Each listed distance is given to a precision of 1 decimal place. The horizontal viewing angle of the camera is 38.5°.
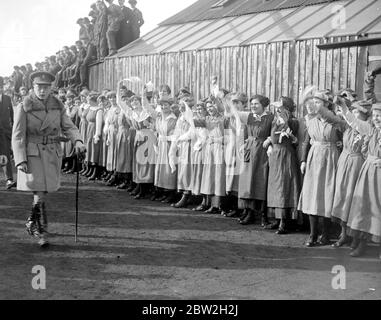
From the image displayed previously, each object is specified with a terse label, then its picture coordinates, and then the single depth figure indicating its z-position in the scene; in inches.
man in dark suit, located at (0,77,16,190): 429.4
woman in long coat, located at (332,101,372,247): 263.4
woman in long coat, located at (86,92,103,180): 504.1
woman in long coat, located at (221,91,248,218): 343.6
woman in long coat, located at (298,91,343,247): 277.0
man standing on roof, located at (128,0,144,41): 768.3
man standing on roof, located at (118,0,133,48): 757.9
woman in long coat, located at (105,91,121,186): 455.8
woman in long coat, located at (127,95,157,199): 409.6
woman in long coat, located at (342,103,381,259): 248.7
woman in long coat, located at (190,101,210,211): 361.7
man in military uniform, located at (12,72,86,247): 262.1
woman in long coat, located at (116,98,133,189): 437.4
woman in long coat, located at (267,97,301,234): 306.7
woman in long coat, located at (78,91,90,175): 525.1
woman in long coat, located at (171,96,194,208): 376.2
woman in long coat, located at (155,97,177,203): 390.3
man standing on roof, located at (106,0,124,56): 739.4
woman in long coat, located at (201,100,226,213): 352.2
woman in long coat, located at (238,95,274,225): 323.9
